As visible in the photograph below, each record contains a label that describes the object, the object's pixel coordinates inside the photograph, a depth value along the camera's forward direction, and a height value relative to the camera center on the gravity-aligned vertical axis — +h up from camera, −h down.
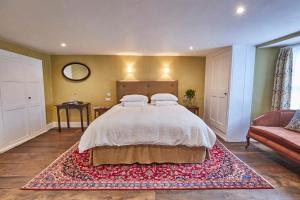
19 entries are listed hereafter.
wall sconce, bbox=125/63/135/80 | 3.84 +0.54
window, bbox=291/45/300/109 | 2.61 +0.23
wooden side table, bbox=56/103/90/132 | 3.54 -0.46
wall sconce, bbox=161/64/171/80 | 3.88 +0.55
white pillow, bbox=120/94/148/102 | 3.41 -0.20
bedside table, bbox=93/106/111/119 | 3.62 -0.52
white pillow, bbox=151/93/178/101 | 3.50 -0.18
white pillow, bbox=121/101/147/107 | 3.28 -0.35
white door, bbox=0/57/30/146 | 2.54 -0.24
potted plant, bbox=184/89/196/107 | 3.73 -0.19
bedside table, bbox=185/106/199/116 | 3.64 -0.51
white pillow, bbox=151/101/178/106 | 3.39 -0.33
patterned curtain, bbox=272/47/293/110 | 2.67 +0.22
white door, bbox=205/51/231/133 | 3.05 +0.04
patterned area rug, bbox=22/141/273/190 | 1.66 -1.21
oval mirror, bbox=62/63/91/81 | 3.80 +0.54
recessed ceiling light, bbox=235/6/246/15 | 1.42 +0.91
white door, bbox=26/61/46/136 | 3.06 -0.17
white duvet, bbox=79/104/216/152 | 1.98 -0.67
